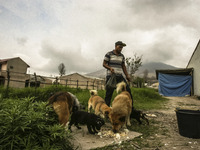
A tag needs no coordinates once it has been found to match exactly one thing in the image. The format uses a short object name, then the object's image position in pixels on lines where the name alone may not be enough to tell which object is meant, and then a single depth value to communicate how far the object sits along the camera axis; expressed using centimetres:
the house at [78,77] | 3751
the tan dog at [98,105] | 405
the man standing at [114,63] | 483
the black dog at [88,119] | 350
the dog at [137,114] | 445
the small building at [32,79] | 2928
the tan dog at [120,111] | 335
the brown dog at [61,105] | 270
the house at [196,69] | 1530
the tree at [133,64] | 3082
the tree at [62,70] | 5495
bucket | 319
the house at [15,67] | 2582
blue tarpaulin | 1675
